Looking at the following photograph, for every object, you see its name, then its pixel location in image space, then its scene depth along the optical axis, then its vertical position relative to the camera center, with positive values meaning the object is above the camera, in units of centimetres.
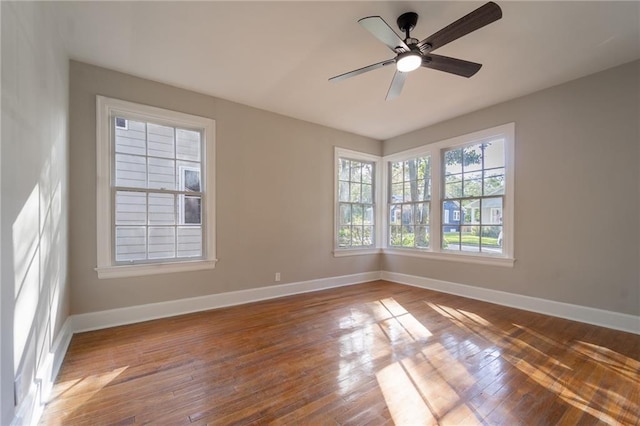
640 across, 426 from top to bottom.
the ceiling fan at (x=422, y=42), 183 +128
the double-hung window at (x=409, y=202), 493 +19
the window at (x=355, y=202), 506 +19
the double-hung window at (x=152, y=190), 303 +26
